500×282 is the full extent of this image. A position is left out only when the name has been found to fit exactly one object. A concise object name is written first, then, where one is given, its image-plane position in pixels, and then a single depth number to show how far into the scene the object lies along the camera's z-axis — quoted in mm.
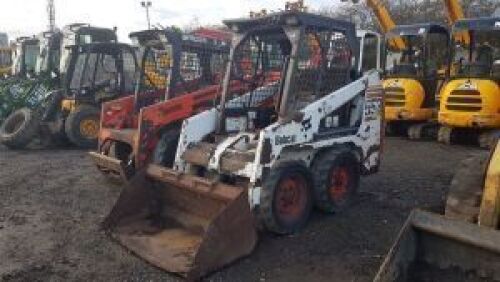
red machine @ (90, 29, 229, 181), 7414
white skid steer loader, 5336
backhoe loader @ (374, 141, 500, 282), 3500
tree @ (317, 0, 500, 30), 24328
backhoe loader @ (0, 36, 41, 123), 13562
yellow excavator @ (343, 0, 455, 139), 11984
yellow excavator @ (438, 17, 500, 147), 10297
